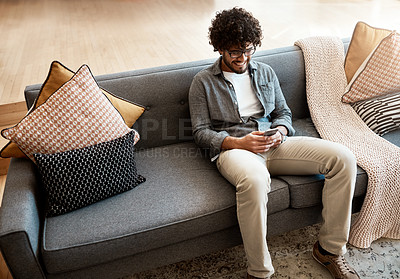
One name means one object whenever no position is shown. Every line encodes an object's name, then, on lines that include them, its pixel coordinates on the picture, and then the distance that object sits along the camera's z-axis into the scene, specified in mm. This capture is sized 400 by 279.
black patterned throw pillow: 1574
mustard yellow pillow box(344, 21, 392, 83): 2148
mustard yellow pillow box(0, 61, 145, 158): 1711
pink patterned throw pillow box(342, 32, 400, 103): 2064
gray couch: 1457
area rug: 1751
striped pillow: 2006
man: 1581
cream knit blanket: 1771
